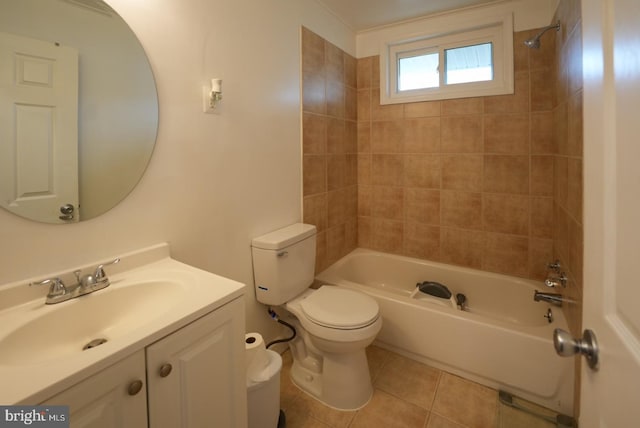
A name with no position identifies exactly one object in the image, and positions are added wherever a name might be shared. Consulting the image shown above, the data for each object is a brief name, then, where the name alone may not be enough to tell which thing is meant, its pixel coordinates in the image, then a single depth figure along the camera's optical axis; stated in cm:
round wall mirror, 92
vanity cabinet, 68
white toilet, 154
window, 222
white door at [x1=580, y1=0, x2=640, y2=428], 42
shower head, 179
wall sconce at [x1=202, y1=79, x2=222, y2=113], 140
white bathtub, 157
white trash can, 127
